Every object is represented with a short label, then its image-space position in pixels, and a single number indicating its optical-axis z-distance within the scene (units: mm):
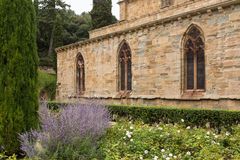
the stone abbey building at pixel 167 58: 13445
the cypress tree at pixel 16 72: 6820
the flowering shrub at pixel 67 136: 5766
